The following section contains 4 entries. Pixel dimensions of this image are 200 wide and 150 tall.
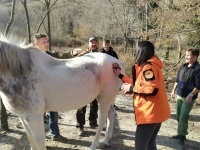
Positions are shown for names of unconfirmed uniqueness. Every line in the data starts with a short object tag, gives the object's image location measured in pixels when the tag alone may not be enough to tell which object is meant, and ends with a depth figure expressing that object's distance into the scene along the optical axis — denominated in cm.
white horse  268
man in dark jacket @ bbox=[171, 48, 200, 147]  392
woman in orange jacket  238
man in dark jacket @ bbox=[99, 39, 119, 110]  514
